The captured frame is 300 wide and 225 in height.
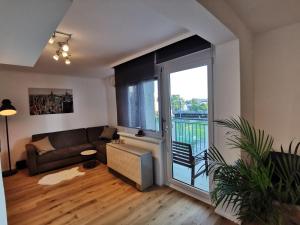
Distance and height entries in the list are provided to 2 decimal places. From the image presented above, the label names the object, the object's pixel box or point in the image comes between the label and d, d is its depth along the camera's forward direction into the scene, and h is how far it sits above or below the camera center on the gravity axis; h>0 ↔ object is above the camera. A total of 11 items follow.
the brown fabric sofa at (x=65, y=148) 3.53 -0.98
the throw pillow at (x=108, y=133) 4.54 -0.72
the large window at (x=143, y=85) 2.46 +0.41
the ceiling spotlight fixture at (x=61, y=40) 2.09 +0.93
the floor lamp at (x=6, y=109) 3.28 +0.03
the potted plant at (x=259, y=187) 1.24 -0.68
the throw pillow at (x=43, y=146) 3.68 -0.83
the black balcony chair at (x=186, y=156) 2.57 -0.82
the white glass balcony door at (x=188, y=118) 2.29 -0.21
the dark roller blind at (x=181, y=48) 2.19 +0.82
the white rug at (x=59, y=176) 3.17 -1.38
